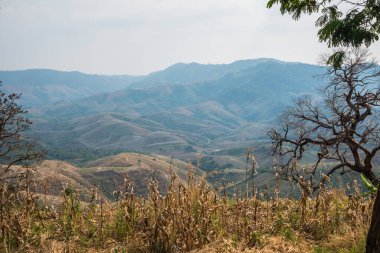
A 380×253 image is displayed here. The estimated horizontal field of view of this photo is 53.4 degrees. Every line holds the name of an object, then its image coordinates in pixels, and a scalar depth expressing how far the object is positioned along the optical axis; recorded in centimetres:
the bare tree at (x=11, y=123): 985
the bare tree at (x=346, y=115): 1544
